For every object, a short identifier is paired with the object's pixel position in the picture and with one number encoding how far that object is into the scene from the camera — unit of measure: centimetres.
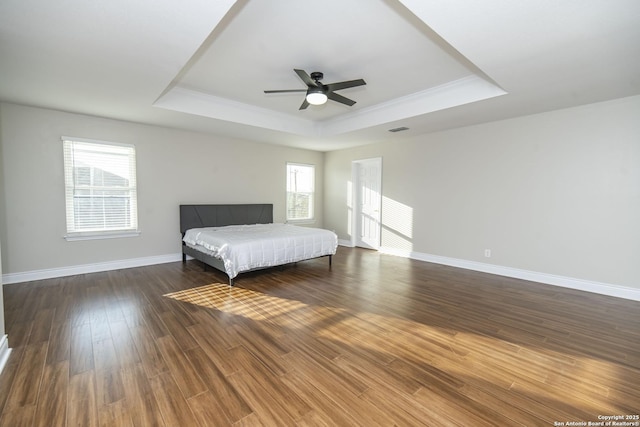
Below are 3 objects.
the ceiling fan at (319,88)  319
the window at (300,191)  731
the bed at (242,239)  407
